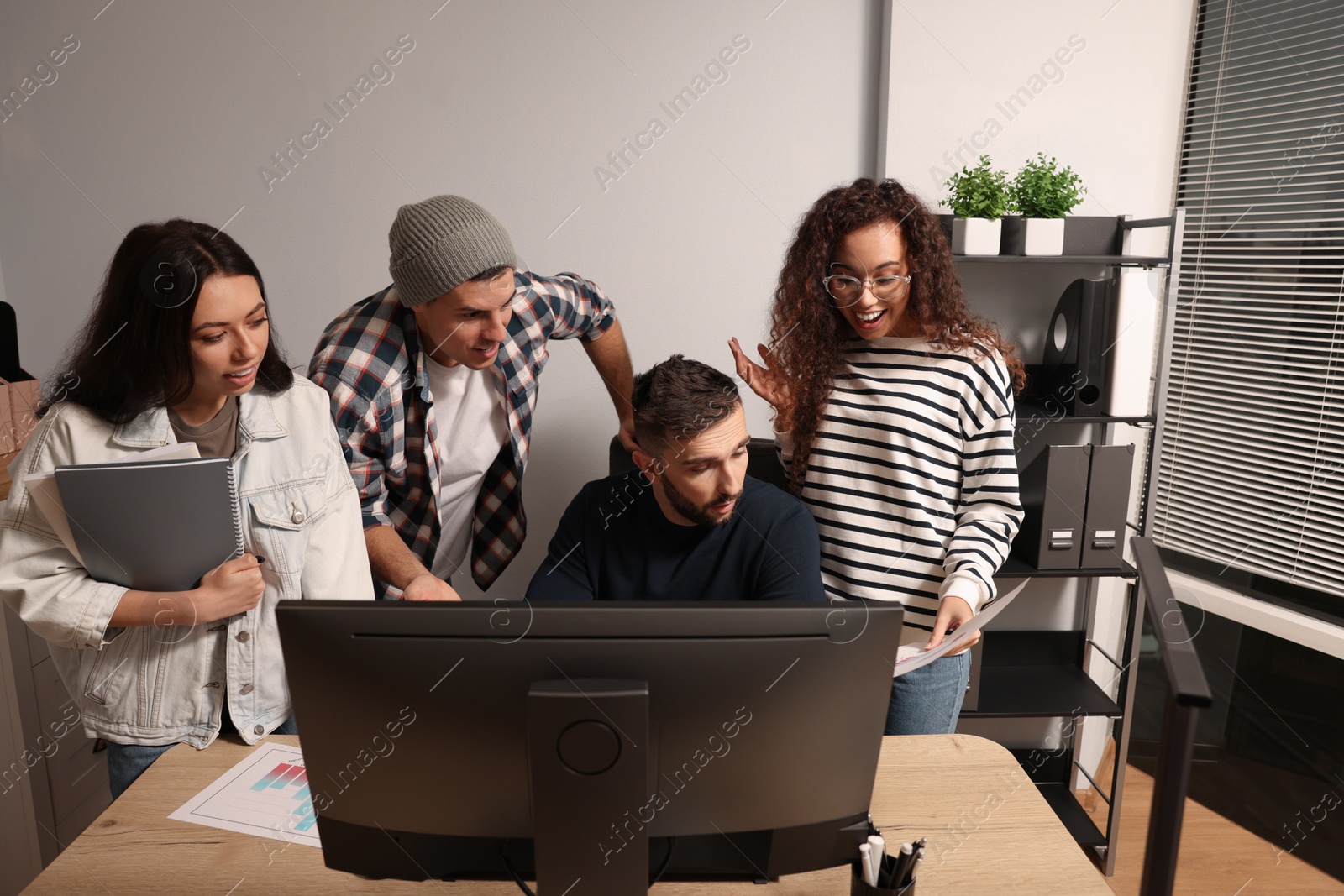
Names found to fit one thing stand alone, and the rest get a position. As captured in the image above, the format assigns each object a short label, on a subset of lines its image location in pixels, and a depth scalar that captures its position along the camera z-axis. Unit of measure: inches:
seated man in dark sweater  62.9
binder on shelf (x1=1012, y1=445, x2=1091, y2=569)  89.2
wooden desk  42.5
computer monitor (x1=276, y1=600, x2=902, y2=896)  31.8
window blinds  92.4
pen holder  38.0
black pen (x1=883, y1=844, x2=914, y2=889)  38.1
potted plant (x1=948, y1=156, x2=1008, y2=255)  86.5
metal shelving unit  89.3
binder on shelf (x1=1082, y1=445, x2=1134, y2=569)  89.1
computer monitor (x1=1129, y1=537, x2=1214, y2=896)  22.5
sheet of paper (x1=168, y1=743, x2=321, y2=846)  46.5
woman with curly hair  66.0
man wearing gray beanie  63.3
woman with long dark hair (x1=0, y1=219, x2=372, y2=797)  52.5
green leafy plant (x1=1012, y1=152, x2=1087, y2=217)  87.3
